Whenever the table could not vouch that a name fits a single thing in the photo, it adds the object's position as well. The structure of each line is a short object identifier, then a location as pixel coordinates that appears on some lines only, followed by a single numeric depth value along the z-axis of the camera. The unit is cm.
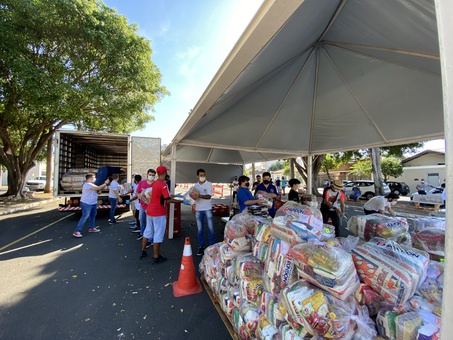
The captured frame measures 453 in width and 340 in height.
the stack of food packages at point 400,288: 123
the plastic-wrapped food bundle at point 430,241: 194
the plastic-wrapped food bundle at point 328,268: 136
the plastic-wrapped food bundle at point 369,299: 143
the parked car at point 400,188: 1978
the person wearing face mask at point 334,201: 488
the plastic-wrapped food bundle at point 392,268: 133
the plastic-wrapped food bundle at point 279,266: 167
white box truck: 707
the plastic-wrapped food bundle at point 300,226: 176
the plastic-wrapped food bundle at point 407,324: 115
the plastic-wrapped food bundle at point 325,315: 130
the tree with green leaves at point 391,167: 2467
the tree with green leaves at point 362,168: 2691
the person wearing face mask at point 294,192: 523
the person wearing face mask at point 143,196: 478
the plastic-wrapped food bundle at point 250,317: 188
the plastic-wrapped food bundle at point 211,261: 286
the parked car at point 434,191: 1347
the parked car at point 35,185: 2028
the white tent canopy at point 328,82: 198
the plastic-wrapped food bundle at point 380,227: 204
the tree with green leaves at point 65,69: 779
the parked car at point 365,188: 1683
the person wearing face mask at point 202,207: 437
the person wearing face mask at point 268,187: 499
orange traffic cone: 303
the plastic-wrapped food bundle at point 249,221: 245
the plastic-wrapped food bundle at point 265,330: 167
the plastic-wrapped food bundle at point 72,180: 715
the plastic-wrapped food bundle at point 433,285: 136
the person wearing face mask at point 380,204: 476
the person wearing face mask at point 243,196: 432
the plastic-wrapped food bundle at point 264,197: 387
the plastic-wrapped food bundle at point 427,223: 225
